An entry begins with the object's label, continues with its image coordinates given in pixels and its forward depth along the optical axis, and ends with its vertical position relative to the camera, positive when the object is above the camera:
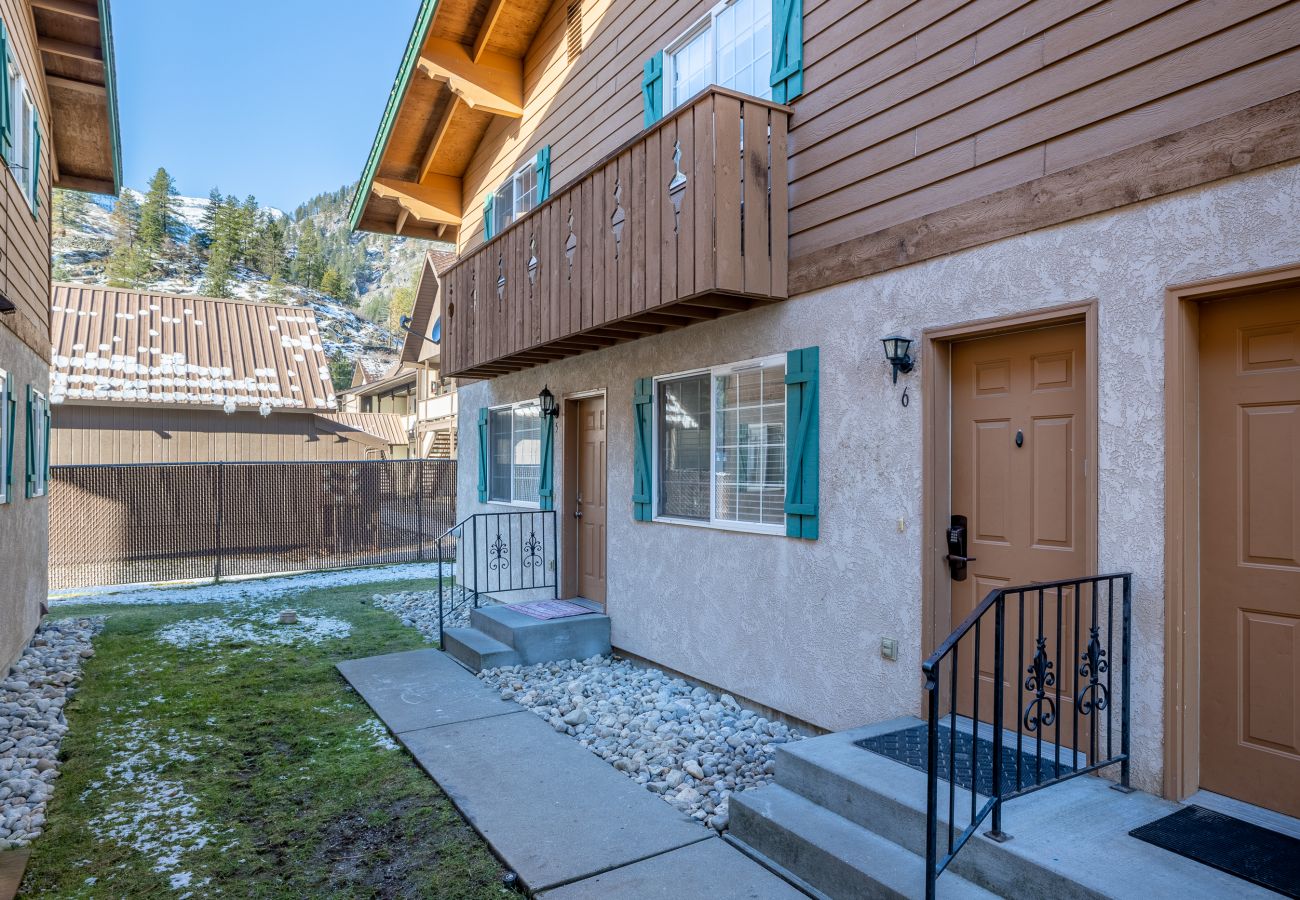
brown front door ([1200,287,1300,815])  2.83 -0.31
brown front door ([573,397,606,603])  7.34 -0.36
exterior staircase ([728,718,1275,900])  2.43 -1.32
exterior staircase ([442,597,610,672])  6.46 -1.53
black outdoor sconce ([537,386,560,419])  7.79 +0.58
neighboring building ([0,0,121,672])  6.08 +2.38
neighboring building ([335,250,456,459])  18.67 +2.45
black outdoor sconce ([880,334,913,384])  4.07 +0.56
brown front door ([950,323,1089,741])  3.51 -0.02
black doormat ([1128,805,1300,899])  2.40 -1.26
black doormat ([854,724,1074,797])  3.12 -1.28
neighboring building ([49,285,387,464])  13.97 +1.42
